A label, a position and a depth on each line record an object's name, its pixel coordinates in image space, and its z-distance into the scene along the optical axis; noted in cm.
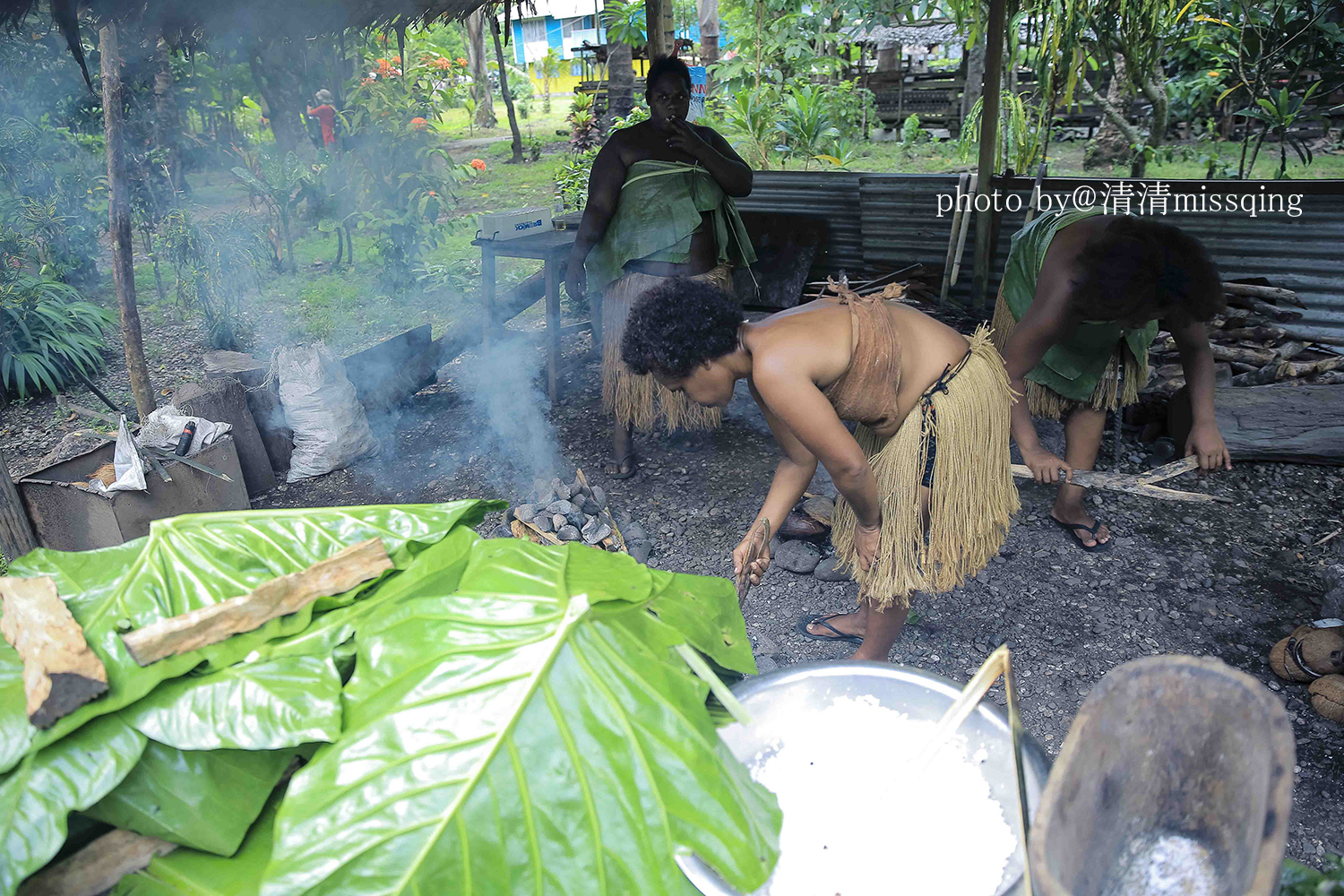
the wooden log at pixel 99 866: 101
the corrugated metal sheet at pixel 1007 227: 468
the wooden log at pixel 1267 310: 470
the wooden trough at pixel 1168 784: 94
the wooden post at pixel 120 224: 377
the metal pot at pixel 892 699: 129
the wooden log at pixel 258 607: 107
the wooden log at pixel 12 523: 271
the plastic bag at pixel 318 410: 409
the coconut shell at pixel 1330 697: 243
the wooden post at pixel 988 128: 455
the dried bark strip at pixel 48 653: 98
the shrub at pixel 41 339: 580
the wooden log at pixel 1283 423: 387
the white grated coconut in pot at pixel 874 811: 120
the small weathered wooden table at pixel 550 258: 500
